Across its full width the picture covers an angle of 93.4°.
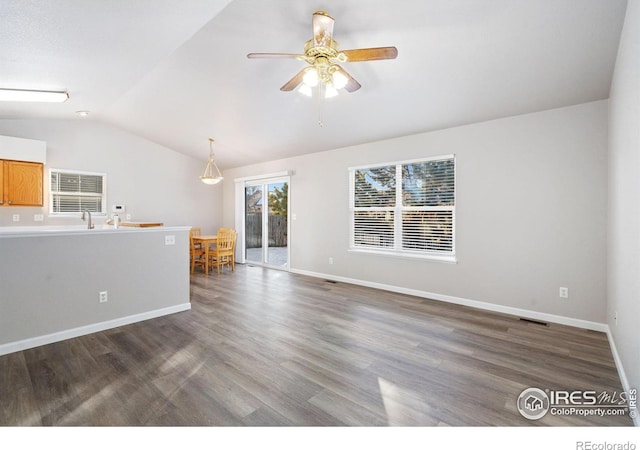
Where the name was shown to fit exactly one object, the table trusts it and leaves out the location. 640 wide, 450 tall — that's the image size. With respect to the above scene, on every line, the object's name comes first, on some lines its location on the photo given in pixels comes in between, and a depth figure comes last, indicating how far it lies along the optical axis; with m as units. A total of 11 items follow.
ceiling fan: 2.29
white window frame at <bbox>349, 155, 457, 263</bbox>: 4.41
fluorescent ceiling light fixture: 3.38
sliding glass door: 7.13
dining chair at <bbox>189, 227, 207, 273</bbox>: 6.86
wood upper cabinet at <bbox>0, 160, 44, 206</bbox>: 4.93
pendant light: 6.24
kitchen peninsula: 2.89
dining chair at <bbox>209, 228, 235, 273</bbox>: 6.70
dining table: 6.57
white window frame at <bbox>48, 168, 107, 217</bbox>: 5.75
